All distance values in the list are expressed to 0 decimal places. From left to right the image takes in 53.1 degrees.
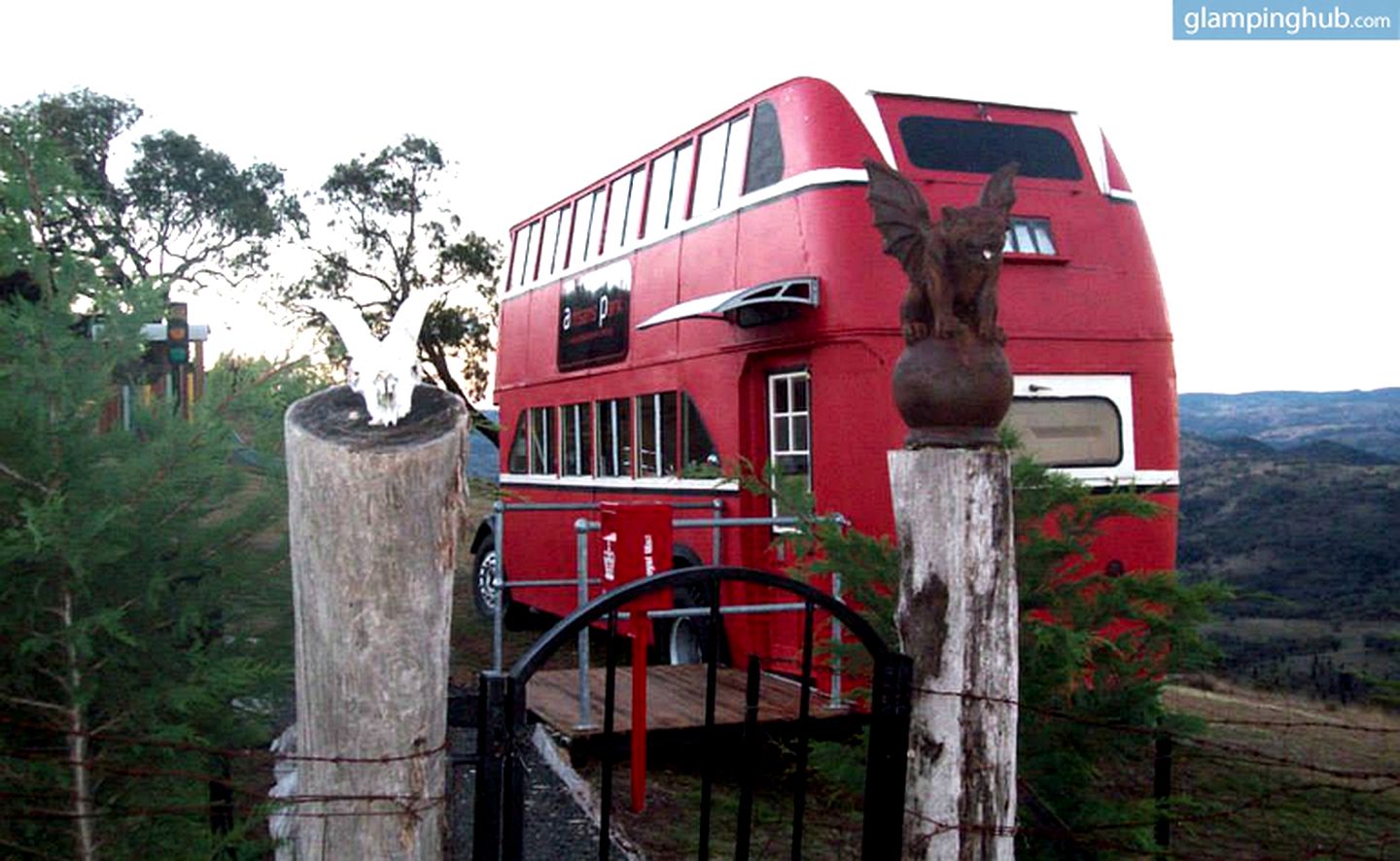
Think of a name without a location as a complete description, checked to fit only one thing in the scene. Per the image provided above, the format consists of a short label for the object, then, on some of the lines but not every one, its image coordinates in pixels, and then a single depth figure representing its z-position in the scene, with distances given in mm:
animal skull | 2695
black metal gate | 2895
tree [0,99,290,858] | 2912
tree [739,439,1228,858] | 4402
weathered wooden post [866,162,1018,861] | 3635
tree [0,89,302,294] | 29641
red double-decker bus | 7859
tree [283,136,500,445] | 25203
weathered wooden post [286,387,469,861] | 2564
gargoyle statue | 3918
